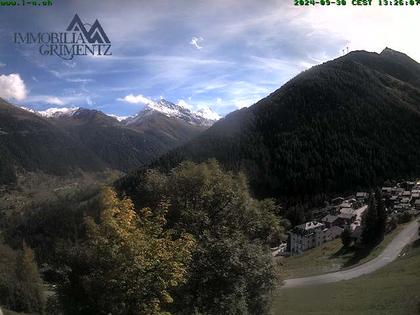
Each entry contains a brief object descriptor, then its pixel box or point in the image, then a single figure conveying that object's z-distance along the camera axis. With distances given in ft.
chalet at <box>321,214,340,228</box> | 487.61
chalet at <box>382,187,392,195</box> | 555.61
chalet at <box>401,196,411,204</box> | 488.93
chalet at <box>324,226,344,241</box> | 462.60
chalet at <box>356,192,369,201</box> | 591.21
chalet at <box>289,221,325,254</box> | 459.32
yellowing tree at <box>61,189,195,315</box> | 53.06
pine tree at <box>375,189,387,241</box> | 325.01
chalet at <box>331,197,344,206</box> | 615.73
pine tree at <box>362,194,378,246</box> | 325.21
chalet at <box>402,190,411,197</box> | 523.58
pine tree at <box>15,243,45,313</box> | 228.22
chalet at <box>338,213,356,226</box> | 481.05
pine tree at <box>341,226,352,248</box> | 345.51
